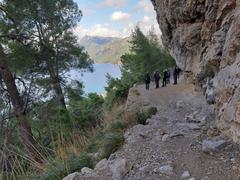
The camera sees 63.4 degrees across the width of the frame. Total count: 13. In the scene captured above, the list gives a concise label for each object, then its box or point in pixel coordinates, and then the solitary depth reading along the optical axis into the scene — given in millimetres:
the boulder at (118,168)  3243
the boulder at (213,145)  3223
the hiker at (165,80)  11912
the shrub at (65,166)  3468
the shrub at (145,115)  4986
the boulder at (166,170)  3066
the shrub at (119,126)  4886
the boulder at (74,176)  3283
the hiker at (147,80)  11751
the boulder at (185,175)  2938
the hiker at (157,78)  11809
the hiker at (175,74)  12094
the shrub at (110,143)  3888
